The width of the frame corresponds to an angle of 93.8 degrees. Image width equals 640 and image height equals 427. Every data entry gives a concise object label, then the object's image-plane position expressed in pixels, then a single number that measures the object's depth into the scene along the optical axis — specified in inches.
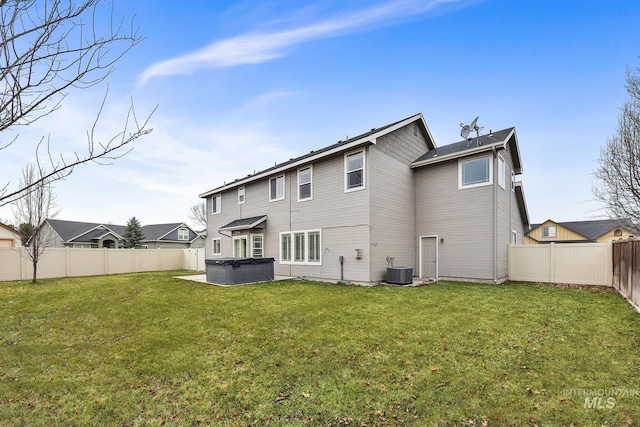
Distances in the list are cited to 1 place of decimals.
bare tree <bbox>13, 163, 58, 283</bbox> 503.5
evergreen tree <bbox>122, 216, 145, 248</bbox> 1256.8
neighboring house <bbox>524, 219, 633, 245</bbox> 1315.2
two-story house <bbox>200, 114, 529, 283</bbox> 440.1
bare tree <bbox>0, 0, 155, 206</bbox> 70.3
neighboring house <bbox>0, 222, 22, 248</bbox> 896.3
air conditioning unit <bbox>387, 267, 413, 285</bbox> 421.1
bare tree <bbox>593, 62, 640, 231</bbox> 343.6
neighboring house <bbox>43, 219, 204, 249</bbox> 1238.9
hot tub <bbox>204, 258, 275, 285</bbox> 458.9
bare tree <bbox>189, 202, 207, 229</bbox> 1817.7
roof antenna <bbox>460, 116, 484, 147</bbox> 502.9
